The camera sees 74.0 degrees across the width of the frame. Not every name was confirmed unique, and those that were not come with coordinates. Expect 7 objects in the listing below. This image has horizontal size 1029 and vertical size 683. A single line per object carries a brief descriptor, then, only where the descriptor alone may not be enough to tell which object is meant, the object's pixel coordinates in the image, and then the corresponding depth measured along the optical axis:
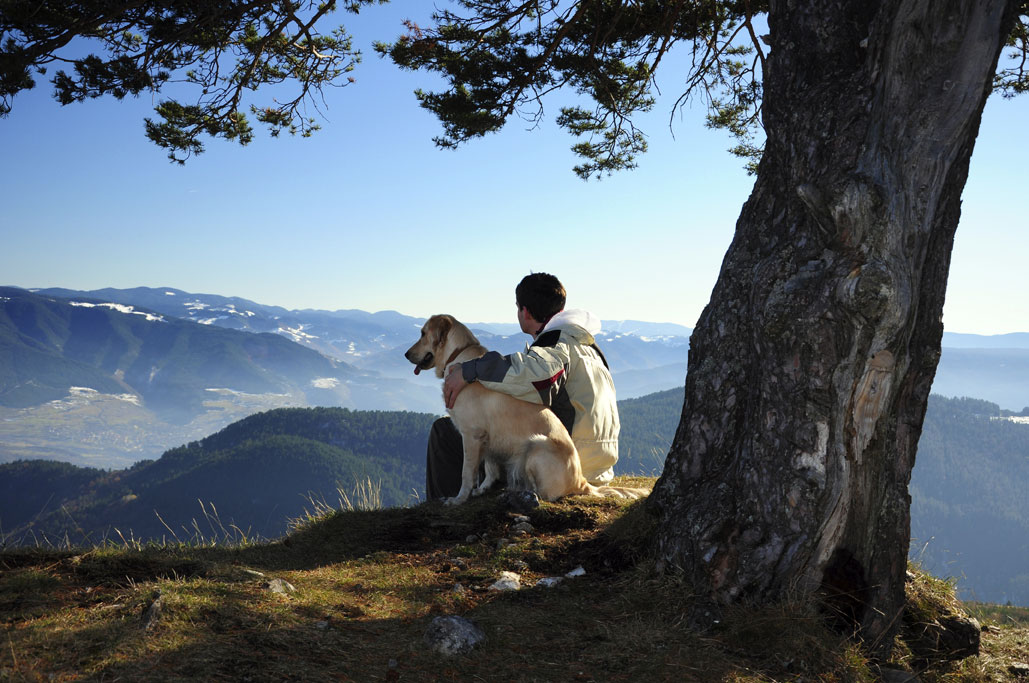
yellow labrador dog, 6.36
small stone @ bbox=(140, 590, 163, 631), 3.30
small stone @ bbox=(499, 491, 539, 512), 5.96
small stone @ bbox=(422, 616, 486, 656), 3.47
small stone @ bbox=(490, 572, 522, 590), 4.42
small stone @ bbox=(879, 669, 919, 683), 3.51
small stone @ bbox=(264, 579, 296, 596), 4.04
